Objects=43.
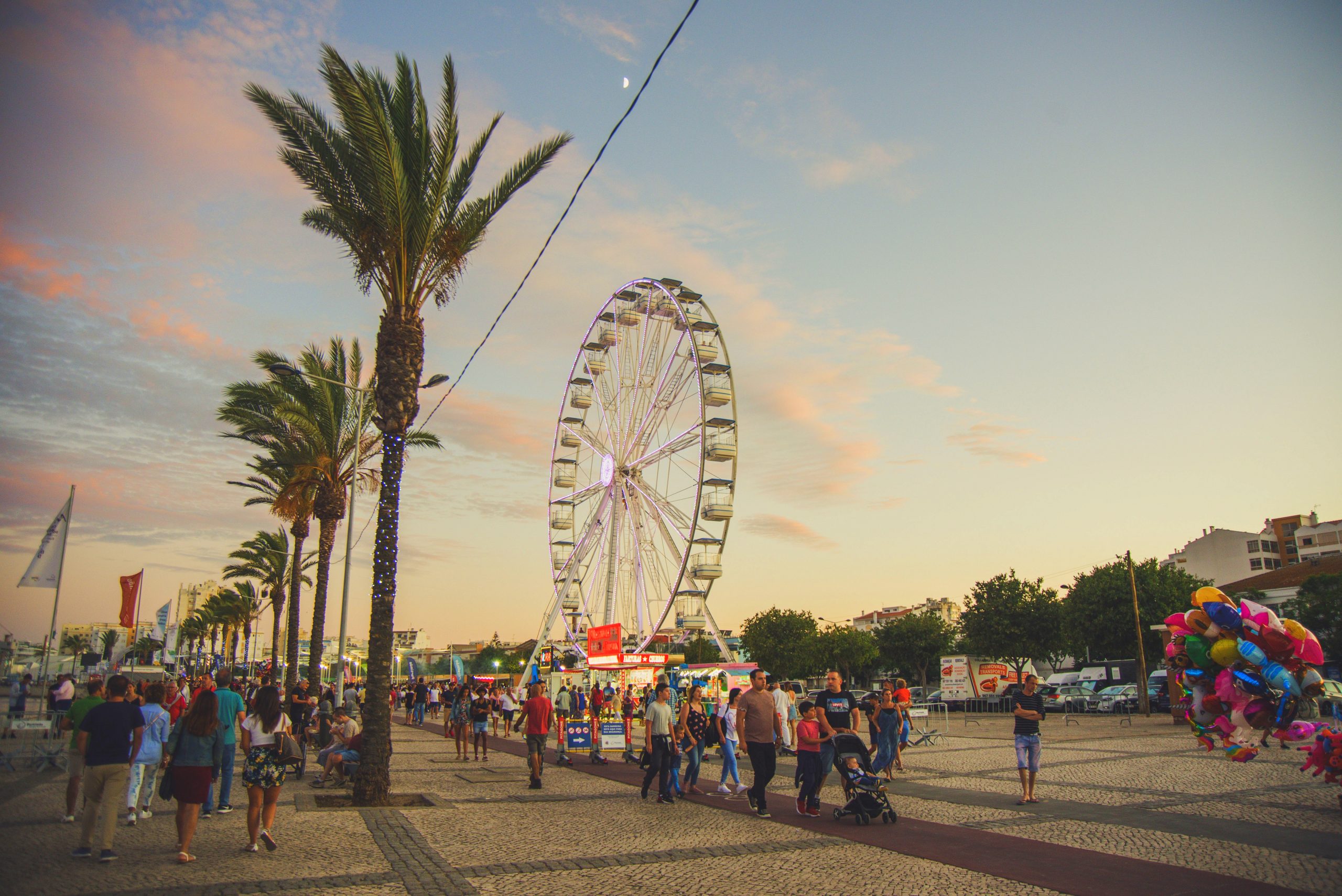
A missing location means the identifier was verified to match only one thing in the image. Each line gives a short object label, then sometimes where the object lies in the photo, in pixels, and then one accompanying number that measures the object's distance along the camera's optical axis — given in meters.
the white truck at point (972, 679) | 30.66
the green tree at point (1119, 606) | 44.94
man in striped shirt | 11.46
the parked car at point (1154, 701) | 36.38
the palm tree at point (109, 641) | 81.06
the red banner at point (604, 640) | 36.12
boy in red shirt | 10.93
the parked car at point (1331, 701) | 24.66
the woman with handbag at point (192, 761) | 8.16
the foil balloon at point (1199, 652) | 9.37
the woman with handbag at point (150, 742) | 10.02
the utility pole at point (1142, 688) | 35.16
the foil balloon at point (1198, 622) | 9.30
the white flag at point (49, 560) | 17.88
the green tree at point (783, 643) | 74.56
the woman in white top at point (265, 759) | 8.58
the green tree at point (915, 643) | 70.88
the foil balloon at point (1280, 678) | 8.64
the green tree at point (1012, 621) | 51.84
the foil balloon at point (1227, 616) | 9.02
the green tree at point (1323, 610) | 46.47
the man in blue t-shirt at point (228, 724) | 10.38
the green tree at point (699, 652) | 97.39
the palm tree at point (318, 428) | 24.06
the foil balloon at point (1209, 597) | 9.15
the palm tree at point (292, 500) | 25.70
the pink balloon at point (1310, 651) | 8.60
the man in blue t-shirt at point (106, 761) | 8.06
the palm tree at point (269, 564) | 42.72
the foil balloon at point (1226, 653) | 9.03
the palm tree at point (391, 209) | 13.53
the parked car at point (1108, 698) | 38.62
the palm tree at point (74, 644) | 150.25
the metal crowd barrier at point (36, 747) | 16.20
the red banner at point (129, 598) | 36.56
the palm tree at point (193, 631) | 89.50
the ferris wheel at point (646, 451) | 32.38
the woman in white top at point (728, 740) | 13.12
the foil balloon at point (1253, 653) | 8.83
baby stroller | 10.26
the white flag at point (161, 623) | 55.81
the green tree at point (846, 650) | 75.38
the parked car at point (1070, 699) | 39.84
